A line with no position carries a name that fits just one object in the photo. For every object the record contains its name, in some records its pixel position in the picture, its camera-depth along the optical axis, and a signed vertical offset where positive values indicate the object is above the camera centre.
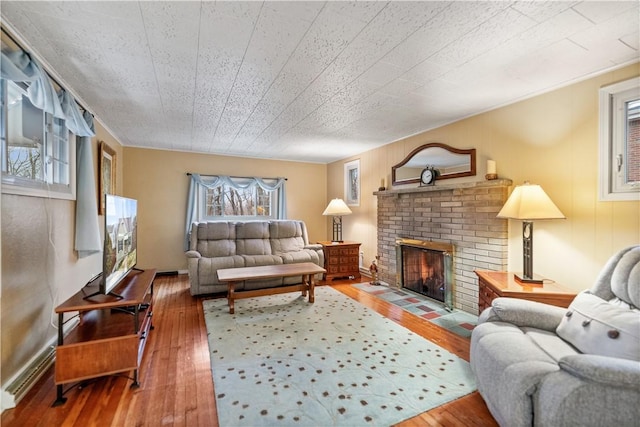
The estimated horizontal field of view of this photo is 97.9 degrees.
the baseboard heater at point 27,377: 1.67 -1.09
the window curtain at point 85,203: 2.65 +0.09
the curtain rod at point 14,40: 1.67 +1.09
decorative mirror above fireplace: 3.34 +0.69
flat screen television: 2.02 -0.24
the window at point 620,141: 2.09 +0.57
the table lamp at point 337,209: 5.09 +0.08
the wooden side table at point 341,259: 4.84 -0.81
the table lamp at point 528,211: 2.30 +0.03
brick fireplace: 3.00 -0.13
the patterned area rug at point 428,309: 2.91 -1.16
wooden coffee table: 3.26 -0.75
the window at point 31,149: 1.74 +0.47
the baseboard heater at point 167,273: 5.04 -1.10
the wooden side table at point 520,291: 2.13 -0.60
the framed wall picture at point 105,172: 3.43 +0.55
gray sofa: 3.86 -0.60
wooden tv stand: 1.73 -0.84
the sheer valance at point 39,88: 1.54 +0.82
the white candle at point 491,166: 2.99 +0.52
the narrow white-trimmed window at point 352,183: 5.54 +0.64
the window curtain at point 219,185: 5.20 +0.54
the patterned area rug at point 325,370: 1.65 -1.17
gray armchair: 1.11 -0.71
